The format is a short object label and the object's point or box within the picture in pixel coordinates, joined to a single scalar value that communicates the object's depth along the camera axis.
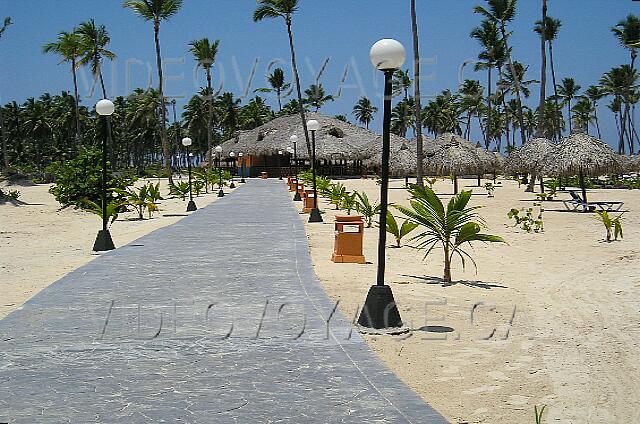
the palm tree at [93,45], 52.75
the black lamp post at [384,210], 6.57
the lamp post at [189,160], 23.97
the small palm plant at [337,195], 23.83
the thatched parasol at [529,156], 34.34
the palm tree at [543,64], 42.22
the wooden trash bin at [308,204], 22.17
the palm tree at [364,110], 114.56
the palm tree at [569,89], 94.82
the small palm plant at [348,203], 21.04
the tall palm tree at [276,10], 44.25
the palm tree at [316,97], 87.46
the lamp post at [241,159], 60.99
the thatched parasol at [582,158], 26.67
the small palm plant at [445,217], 9.54
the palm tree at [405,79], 79.88
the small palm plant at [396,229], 13.51
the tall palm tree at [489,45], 58.03
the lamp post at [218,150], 37.81
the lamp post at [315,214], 18.84
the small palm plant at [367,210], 17.58
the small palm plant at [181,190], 29.33
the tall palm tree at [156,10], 45.06
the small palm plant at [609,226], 14.71
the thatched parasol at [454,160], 40.06
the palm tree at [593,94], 96.69
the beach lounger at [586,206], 23.78
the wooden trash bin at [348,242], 11.23
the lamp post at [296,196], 28.35
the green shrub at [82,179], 25.52
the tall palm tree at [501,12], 48.44
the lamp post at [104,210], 12.84
